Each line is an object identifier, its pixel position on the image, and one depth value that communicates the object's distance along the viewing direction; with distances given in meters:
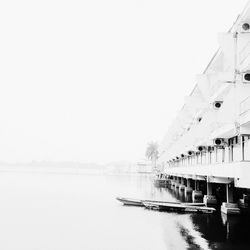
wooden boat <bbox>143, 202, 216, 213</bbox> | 39.17
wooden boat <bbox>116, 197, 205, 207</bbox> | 45.42
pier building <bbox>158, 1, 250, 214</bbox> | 23.39
